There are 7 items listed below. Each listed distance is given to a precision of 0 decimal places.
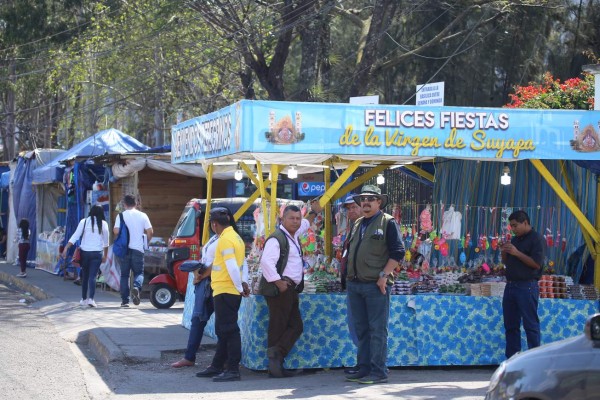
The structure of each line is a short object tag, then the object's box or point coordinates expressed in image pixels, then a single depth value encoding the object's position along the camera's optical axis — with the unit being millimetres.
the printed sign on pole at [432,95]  12281
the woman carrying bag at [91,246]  15711
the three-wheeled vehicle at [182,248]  16438
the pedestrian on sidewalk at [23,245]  22922
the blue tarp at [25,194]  26438
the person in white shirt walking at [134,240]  15695
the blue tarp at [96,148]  22172
